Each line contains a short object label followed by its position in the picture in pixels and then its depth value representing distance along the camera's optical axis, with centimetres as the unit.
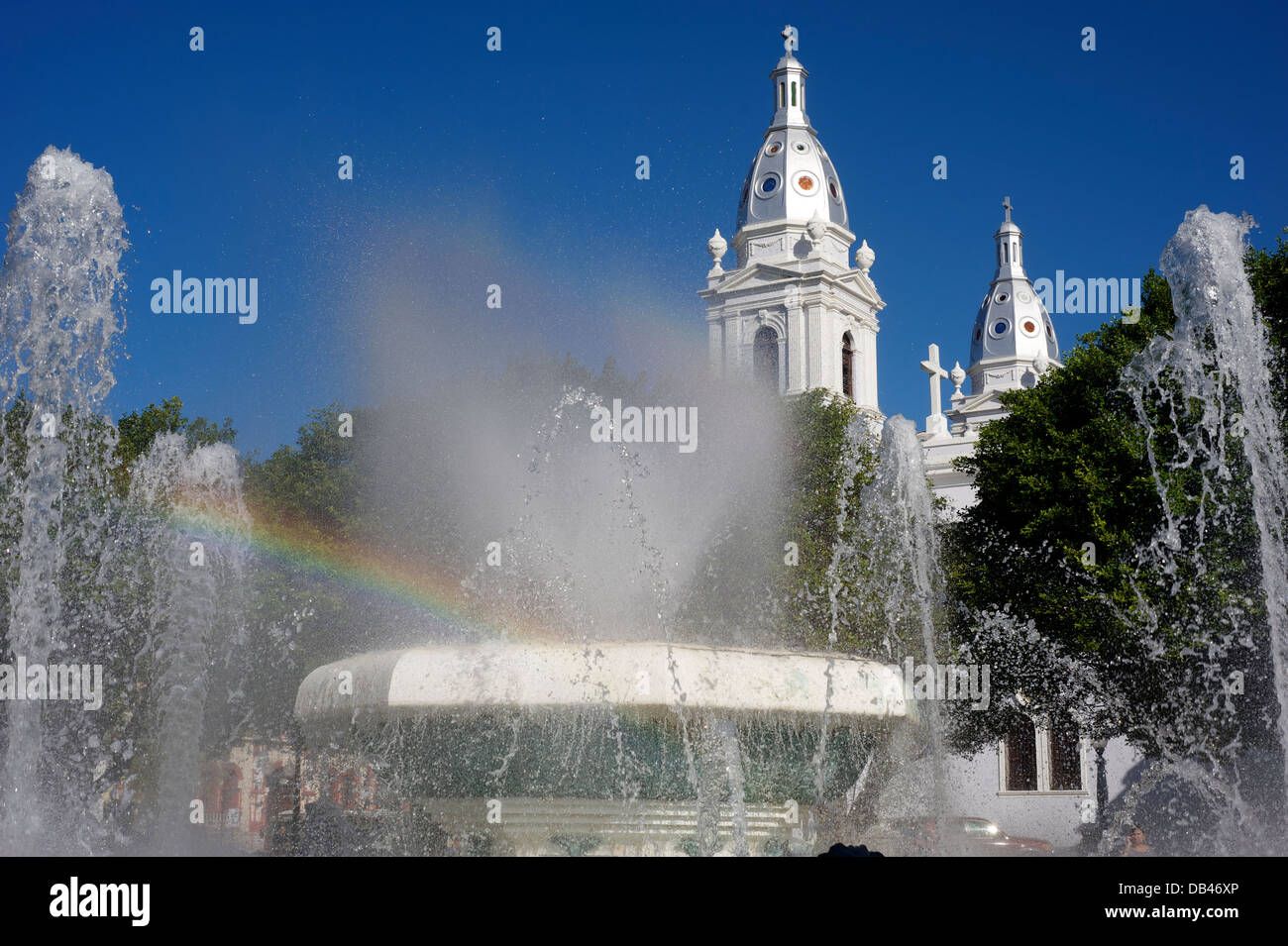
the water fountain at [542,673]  977
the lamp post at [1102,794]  2879
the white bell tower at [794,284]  5600
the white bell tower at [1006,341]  7356
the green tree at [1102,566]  1778
